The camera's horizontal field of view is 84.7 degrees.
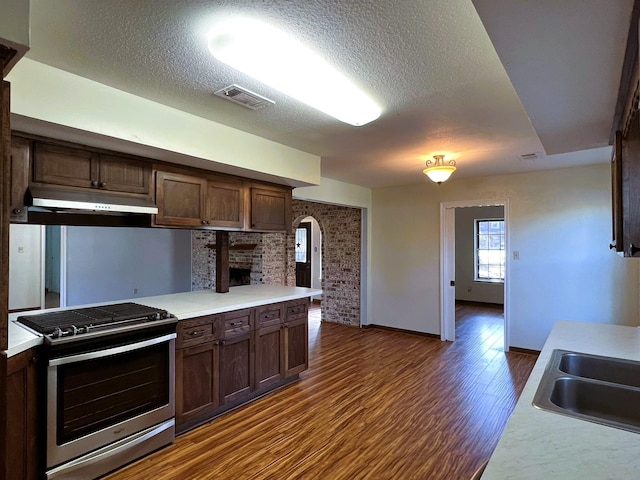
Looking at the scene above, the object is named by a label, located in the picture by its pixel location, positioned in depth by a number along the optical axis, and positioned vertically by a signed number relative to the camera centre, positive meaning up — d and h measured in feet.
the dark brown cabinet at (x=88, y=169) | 6.93 +1.63
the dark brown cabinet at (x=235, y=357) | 8.82 -3.23
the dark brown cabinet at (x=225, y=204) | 10.14 +1.24
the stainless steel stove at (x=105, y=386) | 6.59 -2.95
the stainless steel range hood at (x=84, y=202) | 6.77 +0.91
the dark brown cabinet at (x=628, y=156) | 4.33 +1.39
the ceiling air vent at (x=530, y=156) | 12.04 +3.12
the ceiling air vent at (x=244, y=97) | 7.04 +3.11
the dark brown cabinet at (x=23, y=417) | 5.83 -3.00
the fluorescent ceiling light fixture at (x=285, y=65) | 5.16 +3.02
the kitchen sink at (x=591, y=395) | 4.59 -2.03
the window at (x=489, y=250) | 27.07 -0.41
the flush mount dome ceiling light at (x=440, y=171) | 11.14 +2.36
